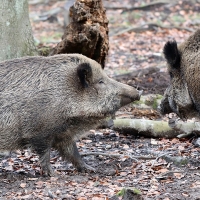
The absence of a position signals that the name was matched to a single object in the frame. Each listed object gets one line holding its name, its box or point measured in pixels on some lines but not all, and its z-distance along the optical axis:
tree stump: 19.20
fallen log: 17.81
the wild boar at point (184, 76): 14.29
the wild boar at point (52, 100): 14.37
